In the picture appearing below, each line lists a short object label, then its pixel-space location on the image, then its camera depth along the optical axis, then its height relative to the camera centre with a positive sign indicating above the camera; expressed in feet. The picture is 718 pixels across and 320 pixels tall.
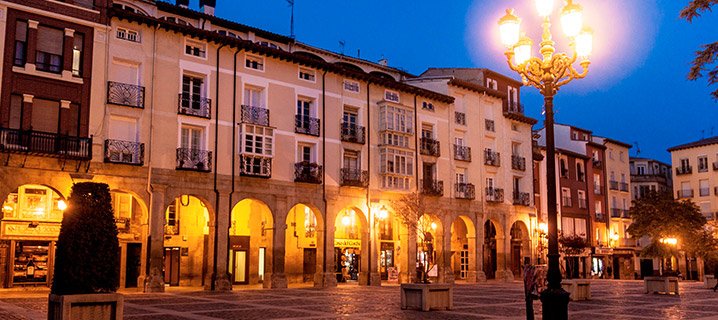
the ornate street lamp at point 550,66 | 43.70 +12.69
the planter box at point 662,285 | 112.16 -4.48
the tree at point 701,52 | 45.03 +12.62
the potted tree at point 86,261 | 49.34 -0.44
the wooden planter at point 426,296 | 75.20 -4.24
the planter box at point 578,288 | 97.07 -4.36
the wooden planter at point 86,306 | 48.19 -3.47
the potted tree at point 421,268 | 75.61 -2.44
